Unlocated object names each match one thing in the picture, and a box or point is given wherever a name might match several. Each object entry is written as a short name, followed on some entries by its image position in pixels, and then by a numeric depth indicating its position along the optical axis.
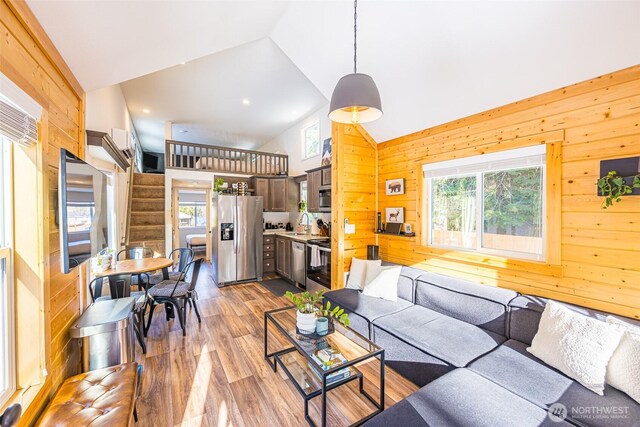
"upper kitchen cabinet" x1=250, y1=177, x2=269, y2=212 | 6.11
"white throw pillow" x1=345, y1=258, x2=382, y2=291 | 3.37
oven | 4.13
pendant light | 1.76
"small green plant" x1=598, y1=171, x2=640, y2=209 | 1.84
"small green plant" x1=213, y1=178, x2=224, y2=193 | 5.58
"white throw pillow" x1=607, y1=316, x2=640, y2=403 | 1.50
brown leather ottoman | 1.33
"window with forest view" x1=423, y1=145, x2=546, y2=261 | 2.48
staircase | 5.47
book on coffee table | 1.84
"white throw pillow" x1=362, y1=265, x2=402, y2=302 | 3.06
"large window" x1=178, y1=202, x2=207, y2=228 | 9.25
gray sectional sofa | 1.43
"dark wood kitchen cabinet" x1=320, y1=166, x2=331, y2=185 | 4.35
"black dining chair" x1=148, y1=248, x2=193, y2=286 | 3.72
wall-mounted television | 1.49
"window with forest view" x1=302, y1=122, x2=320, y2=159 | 5.74
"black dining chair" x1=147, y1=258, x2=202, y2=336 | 3.08
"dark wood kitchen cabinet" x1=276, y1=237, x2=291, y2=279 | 5.08
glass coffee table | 1.80
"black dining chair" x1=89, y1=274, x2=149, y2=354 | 2.78
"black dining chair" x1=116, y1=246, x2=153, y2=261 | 3.89
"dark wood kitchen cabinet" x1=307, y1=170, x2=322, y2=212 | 4.66
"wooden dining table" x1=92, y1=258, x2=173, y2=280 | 2.84
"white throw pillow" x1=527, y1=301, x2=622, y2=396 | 1.61
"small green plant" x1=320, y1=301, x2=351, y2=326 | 2.11
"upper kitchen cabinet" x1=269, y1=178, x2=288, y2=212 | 6.18
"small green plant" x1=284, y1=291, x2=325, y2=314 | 2.27
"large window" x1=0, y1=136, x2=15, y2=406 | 1.30
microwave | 4.43
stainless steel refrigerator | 4.99
